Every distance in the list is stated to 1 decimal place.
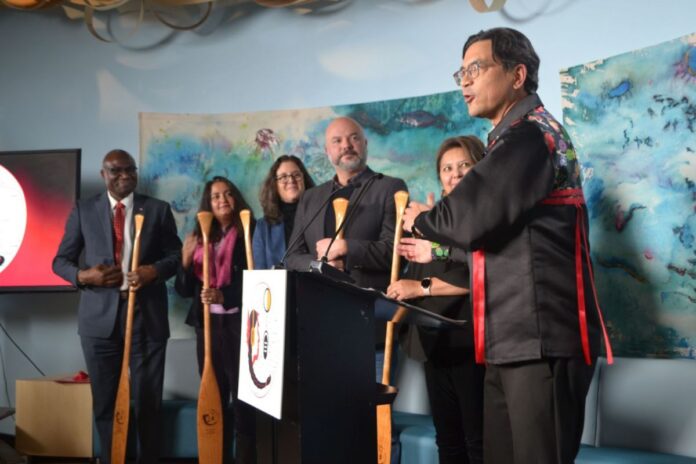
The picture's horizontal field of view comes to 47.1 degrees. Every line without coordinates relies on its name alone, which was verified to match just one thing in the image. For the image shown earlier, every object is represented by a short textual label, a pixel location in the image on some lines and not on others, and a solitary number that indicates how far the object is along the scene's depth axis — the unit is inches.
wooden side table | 175.0
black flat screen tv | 190.7
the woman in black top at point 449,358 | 102.5
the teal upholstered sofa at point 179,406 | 172.6
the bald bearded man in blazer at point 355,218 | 128.0
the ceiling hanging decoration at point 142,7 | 187.2
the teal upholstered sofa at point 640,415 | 116.0
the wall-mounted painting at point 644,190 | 125.2
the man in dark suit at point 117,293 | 158.9
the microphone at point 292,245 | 82.2
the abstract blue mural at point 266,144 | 171.6
